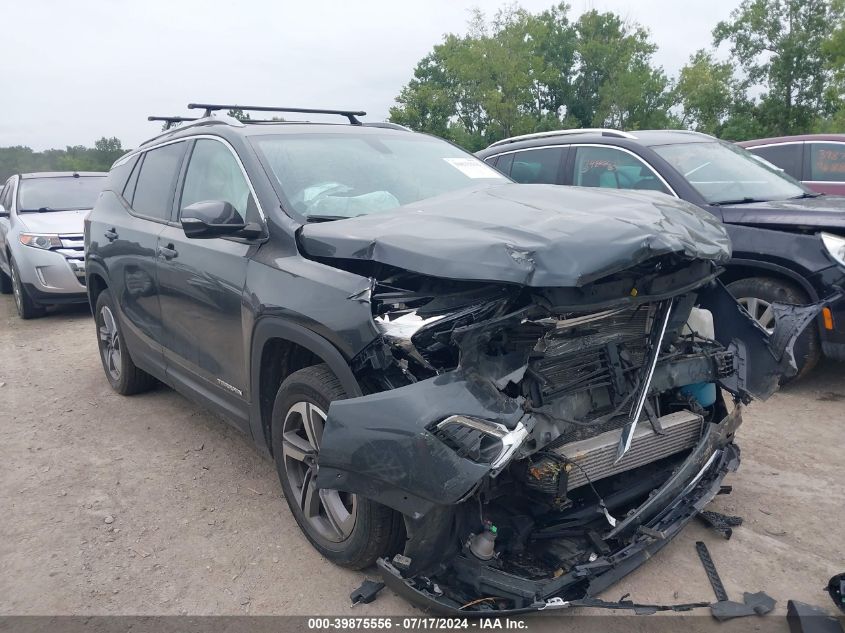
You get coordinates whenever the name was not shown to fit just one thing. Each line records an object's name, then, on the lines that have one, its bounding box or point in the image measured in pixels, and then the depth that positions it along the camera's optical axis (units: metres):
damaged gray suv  2.38
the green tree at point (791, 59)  33.72
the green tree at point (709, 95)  36.53
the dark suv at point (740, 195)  4.68
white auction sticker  4.12
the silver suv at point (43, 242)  8.70
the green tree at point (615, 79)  44.53
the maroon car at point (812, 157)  8.08
